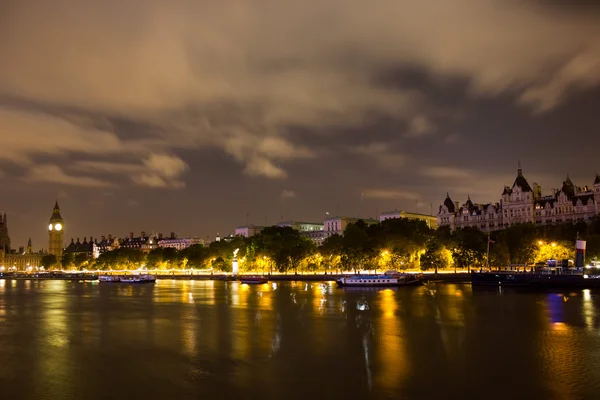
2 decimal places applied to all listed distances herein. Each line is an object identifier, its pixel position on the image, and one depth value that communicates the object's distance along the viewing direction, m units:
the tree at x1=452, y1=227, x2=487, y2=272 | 108.75
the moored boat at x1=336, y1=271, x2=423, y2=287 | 90.19
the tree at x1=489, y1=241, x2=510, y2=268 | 107.50
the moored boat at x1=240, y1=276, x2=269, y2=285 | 110.31
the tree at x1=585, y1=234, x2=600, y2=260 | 96.94
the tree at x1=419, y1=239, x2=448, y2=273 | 109.31
